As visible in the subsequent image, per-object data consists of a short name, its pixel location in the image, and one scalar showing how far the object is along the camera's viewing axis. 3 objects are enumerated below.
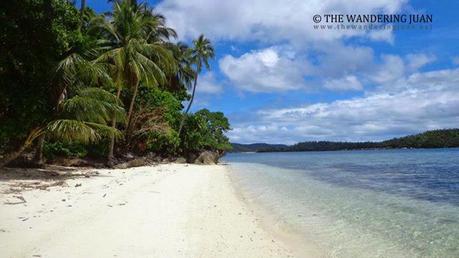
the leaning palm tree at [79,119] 12.13
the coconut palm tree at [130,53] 19.09
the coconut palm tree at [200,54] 36.00
